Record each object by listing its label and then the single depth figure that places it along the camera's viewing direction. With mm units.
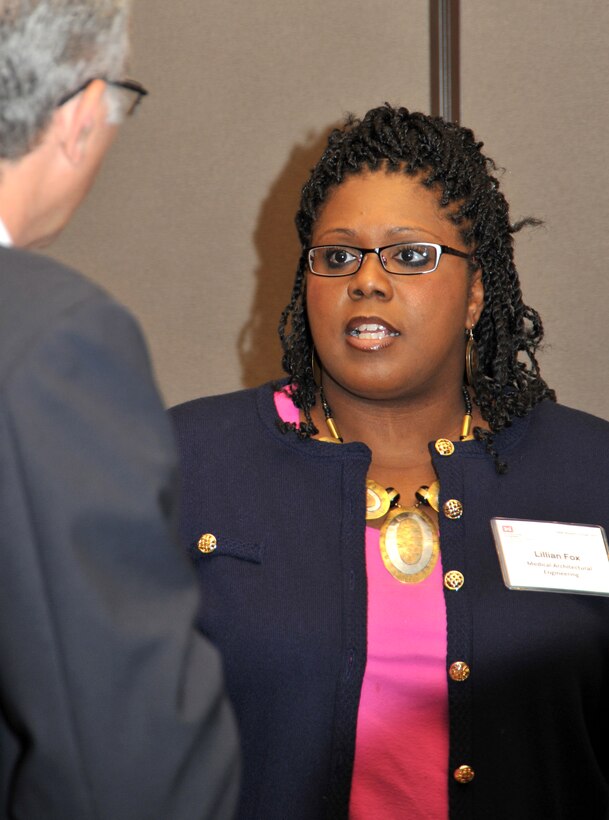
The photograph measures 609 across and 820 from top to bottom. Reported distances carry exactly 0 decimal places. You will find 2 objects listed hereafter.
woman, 1770
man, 1277
